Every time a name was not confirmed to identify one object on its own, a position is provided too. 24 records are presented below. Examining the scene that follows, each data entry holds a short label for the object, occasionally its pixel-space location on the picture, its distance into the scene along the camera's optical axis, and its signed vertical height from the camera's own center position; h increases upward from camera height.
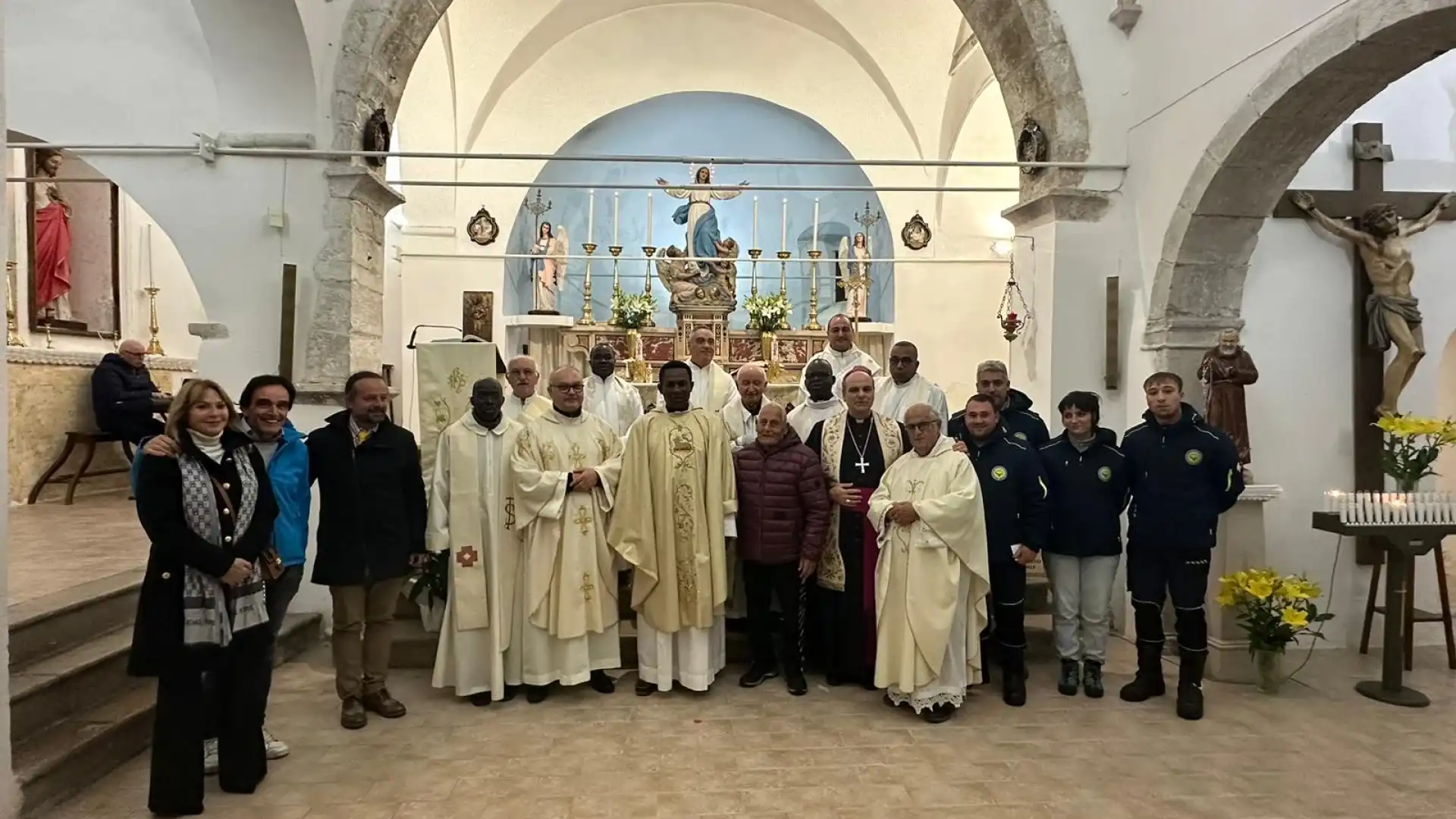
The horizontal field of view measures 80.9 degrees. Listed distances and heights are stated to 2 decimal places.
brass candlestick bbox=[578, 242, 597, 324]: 11.08 +1.27
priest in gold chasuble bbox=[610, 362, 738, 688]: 4.55 -0.71
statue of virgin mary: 11.92 +2.50
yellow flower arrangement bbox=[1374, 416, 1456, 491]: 4.84 -0.21
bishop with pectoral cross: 4.58 -0.72
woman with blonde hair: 3.07 -0.66
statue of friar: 5.14 +0.14
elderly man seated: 7.38 -0.06
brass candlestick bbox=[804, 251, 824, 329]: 11.29 +1.31
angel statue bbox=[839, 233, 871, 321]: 11.48 +1.69
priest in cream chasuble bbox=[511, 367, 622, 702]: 4.49 -0.79
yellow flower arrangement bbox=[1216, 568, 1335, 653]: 4.68 -1.10
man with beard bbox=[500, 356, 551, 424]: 5.03 +0.09
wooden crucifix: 5.75 +1.31
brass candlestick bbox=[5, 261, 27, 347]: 7.65 +0.63
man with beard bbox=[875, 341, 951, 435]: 5.20 +0.08
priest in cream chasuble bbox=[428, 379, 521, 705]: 4.47 -0.77
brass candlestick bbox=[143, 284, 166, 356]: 9.09 +0.53
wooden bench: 7.45 -0.60
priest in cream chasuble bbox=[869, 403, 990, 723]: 4.21 -0.86
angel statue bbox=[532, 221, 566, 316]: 11.44 +1.81
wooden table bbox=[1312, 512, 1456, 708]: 4.71 -0.92
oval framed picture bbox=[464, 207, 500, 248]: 11.55 +2.29
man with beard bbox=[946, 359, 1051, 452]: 4.94 -0.02
